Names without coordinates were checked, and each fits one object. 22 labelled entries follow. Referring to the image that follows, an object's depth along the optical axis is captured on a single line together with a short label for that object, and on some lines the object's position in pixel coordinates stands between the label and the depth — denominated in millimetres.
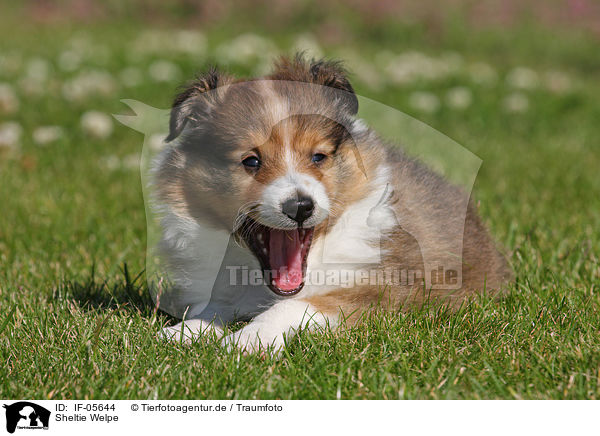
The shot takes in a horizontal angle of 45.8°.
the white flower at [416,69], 7957
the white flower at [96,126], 6273
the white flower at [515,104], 7391
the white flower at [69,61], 8508
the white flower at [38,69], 7703
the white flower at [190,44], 9352
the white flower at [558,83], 8352
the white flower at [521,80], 8227
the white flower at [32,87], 7294
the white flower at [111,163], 5613
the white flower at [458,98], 7238
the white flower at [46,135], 6102
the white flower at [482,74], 8219
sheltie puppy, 2736
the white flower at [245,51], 8703
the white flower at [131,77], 7754
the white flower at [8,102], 6772
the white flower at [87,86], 7180
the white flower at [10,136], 5988
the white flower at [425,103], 7050
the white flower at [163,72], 7859
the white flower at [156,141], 3164
